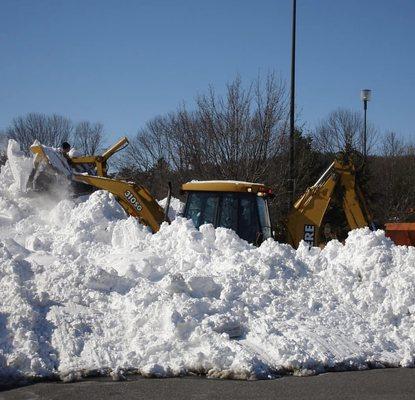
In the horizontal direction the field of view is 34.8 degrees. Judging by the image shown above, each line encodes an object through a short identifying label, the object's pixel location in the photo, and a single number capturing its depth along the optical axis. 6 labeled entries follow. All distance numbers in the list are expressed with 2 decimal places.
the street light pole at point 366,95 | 26.81
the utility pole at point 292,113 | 17.80
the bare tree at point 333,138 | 36.28
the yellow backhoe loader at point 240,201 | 13.01
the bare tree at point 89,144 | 46.84
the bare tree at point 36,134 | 43.94
